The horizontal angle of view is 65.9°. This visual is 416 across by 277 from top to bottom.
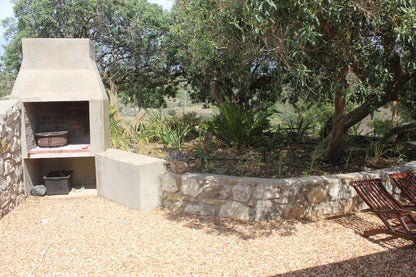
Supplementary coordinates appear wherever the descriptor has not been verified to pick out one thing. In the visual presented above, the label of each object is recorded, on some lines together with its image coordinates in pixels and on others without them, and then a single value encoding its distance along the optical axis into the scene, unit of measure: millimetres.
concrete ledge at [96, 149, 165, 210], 4637
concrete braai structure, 5020
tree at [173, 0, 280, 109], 4055
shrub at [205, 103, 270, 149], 6262
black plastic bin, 5344
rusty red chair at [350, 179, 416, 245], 3541
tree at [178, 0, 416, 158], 3429
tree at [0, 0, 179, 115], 8305
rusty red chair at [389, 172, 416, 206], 4229
